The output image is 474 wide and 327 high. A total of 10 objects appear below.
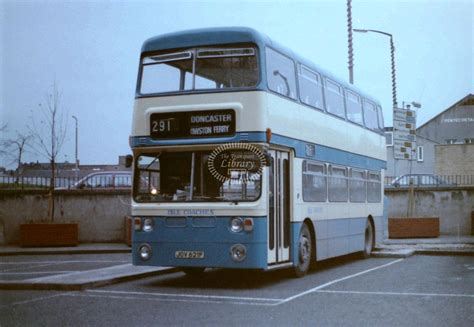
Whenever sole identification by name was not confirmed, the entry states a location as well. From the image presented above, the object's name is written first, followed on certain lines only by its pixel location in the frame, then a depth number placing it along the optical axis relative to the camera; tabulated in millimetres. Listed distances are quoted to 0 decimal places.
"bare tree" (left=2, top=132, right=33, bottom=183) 32344
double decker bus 13523
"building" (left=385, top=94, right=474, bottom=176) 74938
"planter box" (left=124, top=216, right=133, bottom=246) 25938
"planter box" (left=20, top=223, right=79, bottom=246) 25344
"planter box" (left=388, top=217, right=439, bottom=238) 28078
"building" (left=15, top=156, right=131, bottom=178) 73062
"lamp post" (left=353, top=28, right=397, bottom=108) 35750
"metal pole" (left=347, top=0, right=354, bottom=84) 32000
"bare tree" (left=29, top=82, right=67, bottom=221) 26250
